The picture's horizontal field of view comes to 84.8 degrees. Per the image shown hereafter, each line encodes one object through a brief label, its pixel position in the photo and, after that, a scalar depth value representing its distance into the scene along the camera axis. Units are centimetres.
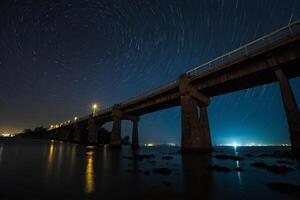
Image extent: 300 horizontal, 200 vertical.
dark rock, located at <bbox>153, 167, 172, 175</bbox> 1130
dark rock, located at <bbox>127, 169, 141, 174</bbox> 1158
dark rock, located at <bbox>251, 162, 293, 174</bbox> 1223
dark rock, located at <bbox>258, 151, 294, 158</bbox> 2427
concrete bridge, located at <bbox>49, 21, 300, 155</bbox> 1769
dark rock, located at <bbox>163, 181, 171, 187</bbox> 806
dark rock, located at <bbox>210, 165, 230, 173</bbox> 1253
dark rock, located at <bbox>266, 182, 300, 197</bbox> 712
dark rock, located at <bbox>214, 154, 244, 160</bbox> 2180
